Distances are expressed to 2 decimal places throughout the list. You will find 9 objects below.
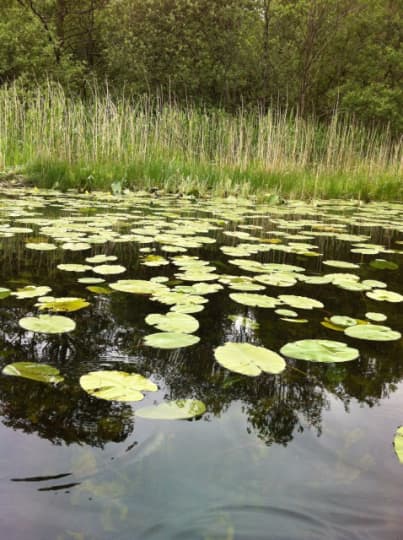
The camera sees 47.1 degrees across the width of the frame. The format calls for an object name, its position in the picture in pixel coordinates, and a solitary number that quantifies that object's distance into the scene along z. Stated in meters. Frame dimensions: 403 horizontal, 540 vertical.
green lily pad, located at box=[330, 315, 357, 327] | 1.17
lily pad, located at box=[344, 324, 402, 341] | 1.08
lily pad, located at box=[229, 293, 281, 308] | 1.26
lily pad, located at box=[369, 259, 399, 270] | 1.93
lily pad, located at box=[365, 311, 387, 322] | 1.24
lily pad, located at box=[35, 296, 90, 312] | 1.16
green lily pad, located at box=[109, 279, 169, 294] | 1.33
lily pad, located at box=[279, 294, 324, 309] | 1.29
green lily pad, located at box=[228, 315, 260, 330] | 1.13
